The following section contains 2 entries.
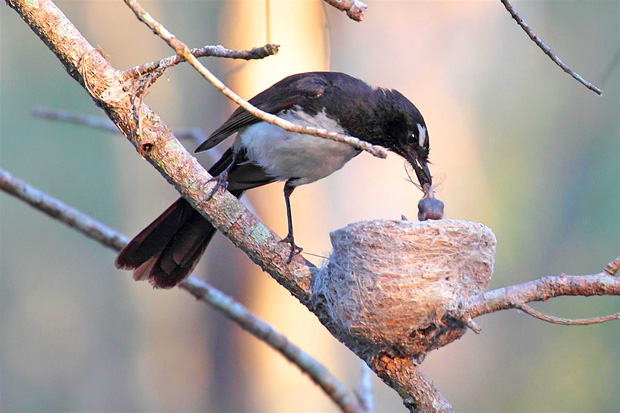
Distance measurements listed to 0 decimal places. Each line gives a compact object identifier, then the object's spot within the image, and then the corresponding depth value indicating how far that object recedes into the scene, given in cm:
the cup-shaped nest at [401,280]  600
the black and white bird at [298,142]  849
